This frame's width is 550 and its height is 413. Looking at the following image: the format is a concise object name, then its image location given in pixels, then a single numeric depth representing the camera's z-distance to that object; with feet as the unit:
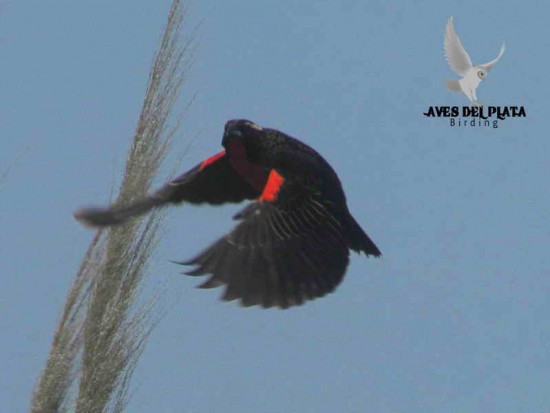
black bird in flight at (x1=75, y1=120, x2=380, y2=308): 25.82
